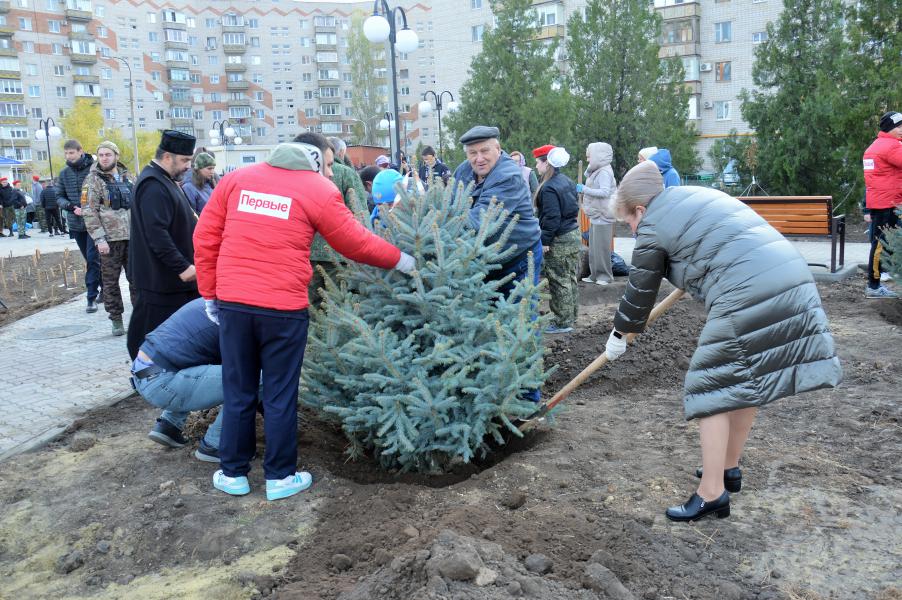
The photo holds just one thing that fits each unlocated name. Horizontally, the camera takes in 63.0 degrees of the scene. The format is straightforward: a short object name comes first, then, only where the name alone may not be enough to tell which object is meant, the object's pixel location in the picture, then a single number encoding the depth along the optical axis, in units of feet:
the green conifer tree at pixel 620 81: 63.00
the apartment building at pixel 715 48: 127.75
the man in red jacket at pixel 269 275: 12.05
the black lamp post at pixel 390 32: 36.42
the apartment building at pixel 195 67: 226.79
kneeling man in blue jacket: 13.80
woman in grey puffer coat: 10.62
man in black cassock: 17.16
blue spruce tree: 12.57
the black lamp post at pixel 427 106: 88.07
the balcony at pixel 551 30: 145.37
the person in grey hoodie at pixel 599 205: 31.19
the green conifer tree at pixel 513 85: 59.62
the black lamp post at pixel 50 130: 105.99
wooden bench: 33.86
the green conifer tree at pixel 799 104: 53.01
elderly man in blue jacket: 15.58
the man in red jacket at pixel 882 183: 27.09
